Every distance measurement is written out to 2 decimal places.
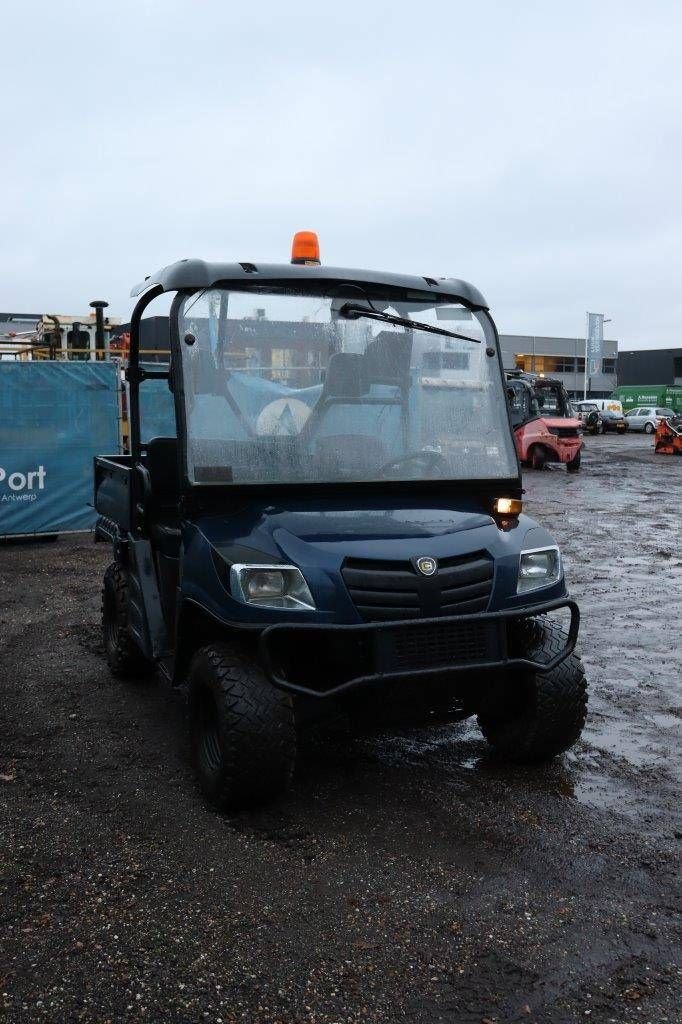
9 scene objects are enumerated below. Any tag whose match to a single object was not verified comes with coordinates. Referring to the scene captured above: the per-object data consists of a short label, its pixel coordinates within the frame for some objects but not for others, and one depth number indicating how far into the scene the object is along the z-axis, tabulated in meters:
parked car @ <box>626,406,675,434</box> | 47.75
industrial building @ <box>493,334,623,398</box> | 91.94
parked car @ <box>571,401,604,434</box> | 47.06
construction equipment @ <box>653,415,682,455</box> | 31.66
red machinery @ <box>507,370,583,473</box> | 24.06
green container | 57.89
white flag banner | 65.50
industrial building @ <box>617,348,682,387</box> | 85.06
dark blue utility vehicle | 3.68
